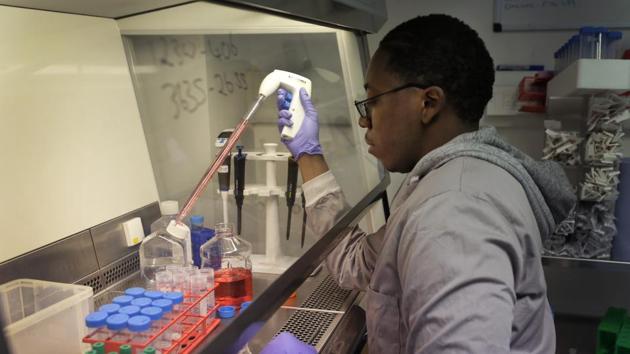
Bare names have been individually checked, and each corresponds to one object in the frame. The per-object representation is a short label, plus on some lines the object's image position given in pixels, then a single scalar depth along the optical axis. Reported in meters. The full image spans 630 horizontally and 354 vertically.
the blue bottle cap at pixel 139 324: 0.72
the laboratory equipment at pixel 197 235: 1.26
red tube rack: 0.72
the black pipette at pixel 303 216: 1.40
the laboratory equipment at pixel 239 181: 1.38
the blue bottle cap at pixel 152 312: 0.76
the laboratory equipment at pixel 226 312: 0.86
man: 0.75
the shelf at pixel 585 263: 1.98
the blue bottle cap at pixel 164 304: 0.79
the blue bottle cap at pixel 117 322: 0.73
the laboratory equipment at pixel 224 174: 1.34
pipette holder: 1.32
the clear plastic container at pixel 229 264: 1.02
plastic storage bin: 0.73
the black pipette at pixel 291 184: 1.46
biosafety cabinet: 1.12
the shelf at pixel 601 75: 1.78
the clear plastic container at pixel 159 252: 1.20
